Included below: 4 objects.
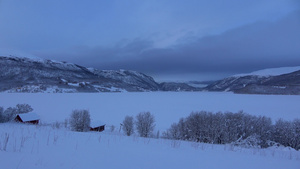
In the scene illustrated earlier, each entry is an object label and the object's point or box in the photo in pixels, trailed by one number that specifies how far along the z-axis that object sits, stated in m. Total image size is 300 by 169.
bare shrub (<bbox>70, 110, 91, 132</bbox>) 23.33
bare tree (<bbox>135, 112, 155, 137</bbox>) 24.75
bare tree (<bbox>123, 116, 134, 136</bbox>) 24.36
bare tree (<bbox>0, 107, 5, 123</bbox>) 17.55
